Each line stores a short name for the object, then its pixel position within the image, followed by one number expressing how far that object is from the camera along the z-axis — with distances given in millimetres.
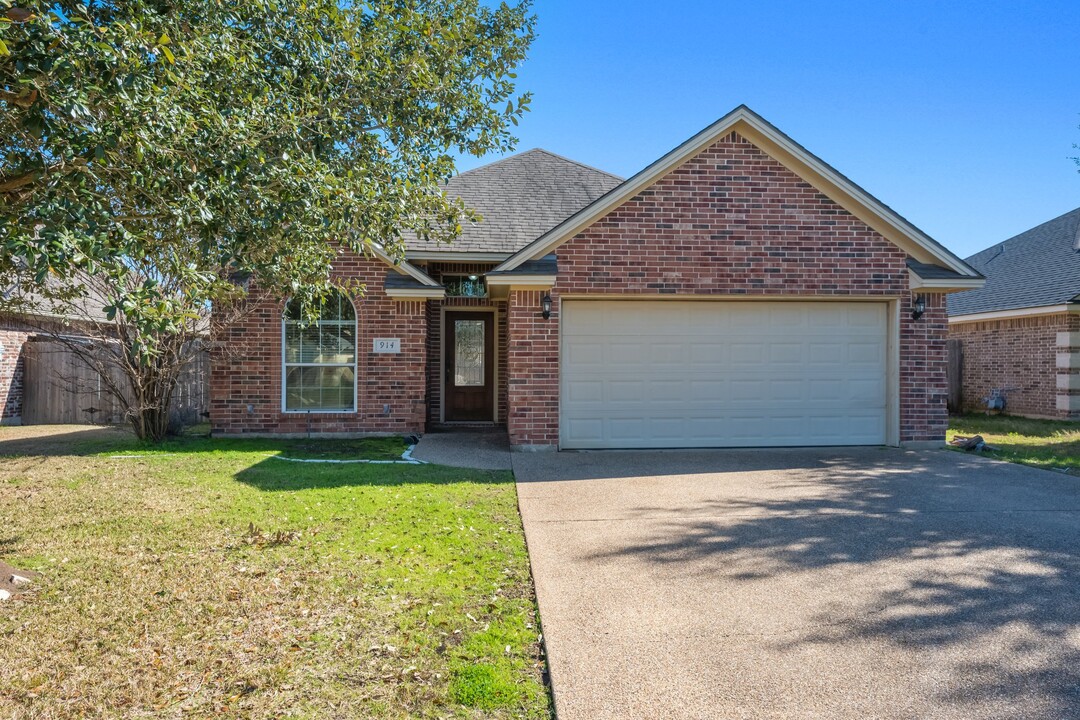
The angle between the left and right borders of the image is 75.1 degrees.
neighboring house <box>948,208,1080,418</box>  15359
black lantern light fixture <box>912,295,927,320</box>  10648
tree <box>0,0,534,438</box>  4246
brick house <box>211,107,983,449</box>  10438
